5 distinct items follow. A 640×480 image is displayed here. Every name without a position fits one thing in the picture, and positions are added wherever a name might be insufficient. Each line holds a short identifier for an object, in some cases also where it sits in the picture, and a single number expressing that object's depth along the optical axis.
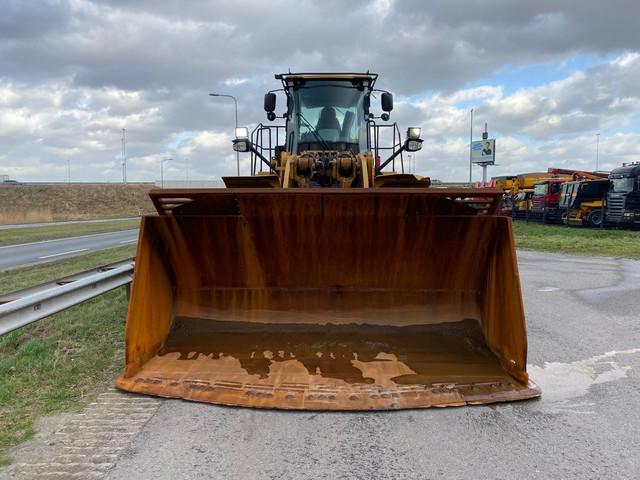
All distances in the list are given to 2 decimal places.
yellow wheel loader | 4.15
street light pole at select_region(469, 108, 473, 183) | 45.23
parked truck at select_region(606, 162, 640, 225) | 22.28
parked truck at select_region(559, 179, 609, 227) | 24.66
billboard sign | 47.72
